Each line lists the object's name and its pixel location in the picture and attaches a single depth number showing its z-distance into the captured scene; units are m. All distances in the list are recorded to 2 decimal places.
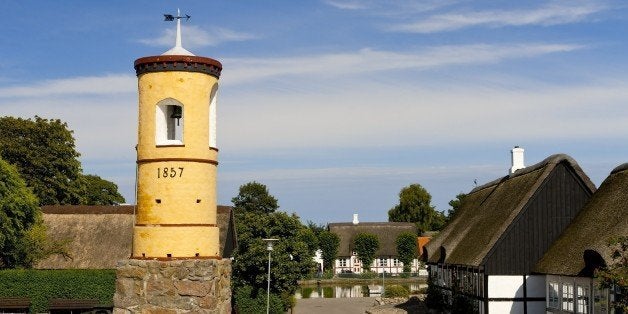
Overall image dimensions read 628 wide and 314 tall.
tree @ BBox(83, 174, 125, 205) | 70.38
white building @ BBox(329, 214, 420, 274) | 99.00
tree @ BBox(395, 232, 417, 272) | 94.30
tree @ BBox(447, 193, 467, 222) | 89.81
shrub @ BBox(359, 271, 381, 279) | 82.56
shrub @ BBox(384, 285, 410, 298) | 49.38
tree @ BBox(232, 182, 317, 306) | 38.72
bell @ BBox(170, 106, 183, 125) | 20.44
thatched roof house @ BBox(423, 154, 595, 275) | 27.06
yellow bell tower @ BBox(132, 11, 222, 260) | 19.27
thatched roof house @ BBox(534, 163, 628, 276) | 21.92
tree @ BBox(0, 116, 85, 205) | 56.34
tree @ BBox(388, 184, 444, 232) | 112.75
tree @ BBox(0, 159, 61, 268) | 40.53
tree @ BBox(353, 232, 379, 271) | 95.62
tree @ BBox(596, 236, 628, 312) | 18.75
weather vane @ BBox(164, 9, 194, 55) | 19.72
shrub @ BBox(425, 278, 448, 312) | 36.66
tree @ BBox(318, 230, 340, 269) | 98.19
